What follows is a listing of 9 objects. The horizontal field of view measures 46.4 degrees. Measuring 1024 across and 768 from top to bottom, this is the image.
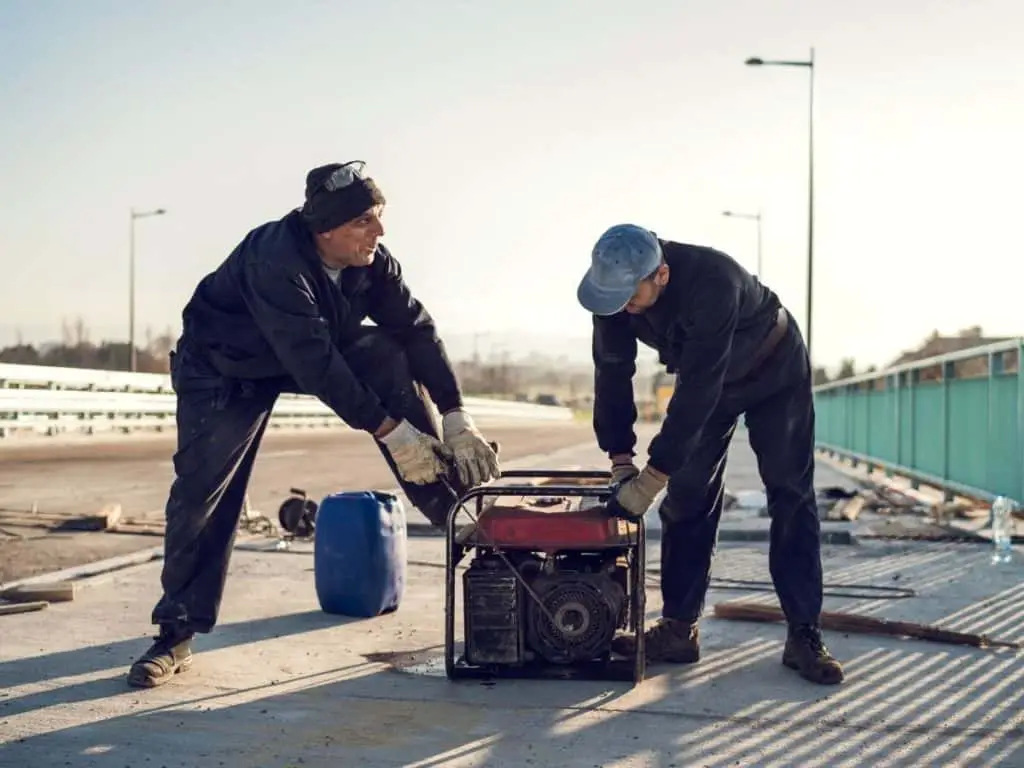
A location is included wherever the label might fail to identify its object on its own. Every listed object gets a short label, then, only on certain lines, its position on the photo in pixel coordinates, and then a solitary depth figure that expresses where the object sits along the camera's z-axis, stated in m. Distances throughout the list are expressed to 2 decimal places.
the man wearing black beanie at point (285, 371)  4.58
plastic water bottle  8.22
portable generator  4.60
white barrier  23.27
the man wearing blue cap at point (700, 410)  4.48
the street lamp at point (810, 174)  30.91
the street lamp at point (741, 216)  46.62
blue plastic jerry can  5.91
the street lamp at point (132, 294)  42.53
